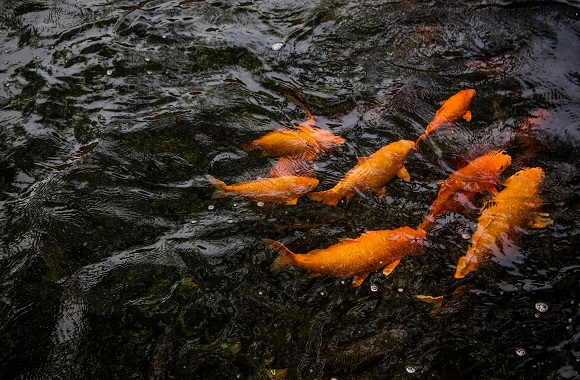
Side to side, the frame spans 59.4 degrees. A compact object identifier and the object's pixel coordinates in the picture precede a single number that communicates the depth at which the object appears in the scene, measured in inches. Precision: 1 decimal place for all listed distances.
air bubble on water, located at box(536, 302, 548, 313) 150.3
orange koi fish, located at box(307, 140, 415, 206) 179.9
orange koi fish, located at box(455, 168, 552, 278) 160.9
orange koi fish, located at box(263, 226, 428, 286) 152.9
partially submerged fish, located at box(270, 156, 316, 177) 189.5
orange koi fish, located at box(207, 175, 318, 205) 177.9
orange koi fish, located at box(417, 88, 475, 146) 201.2
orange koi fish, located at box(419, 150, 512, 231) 176.4
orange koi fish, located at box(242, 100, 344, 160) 194.3
